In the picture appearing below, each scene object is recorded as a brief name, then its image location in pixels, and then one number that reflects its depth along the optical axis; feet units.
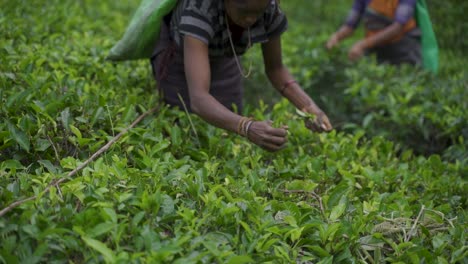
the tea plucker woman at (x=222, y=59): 8.71
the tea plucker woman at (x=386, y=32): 18.26
